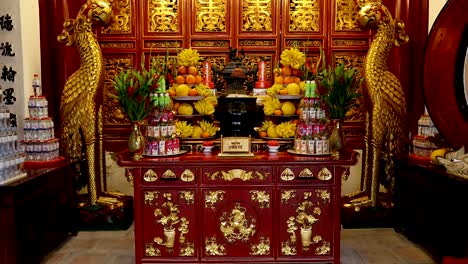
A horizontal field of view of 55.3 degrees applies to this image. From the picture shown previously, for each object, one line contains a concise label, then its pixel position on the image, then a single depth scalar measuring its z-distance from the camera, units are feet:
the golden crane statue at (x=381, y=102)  13.25
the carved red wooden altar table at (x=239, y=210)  9.44
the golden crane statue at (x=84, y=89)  13.23
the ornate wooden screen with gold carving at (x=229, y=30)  15.78
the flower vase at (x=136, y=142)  9.48
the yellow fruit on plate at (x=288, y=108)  10.94
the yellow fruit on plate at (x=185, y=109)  10.96
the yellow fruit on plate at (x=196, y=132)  10.85
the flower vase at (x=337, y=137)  9.75
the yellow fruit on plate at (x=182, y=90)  10.89
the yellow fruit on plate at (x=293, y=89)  10.97
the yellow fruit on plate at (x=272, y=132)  10.88
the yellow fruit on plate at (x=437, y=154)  11.07
